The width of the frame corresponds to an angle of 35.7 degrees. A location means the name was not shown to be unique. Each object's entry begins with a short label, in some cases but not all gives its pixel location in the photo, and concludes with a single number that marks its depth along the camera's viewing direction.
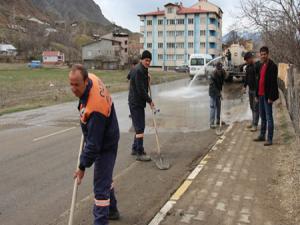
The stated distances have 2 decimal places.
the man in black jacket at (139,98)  8.91
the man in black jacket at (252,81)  12.16
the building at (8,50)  103.21
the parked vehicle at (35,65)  79.19
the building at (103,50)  113.07
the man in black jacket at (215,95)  13.41
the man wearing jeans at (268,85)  9.95
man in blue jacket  4.65
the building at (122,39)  128.86
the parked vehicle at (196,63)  43.86
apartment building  104.38
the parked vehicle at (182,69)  79.18
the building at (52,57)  100.06
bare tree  14.96
